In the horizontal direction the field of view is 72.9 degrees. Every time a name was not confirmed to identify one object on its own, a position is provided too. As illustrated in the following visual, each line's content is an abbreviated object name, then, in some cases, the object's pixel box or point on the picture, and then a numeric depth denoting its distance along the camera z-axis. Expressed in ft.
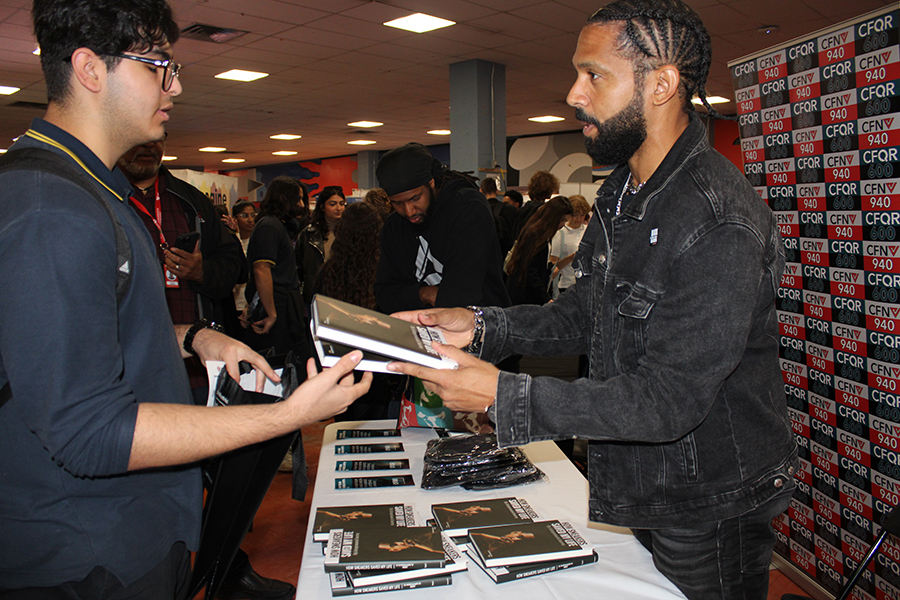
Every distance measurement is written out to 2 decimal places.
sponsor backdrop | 7.40
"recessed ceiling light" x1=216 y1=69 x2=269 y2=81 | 27.94
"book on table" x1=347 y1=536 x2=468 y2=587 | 4.13
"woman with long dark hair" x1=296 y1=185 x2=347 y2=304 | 15.30
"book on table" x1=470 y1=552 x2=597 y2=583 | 4.20
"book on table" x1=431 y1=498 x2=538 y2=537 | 4.86
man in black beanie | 8.49
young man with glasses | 2.94
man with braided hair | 3.66
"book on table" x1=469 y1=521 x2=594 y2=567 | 4.33
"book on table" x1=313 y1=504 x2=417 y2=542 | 4.85
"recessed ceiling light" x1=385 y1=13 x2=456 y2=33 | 20.80
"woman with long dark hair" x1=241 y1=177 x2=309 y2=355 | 12.98
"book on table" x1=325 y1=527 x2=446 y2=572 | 4.18
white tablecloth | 4.14
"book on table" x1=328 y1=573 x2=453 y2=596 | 4.10
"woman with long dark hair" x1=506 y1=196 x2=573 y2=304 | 16.79
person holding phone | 8.03
